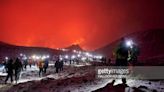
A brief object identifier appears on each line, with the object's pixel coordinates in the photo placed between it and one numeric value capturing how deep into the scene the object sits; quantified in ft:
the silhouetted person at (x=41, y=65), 118.25
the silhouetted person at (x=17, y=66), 95.40
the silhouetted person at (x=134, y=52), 88.70
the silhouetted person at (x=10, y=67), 95.74
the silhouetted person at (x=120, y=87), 53.24
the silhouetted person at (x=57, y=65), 129.49
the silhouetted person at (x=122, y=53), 57.67
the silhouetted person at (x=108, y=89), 54.38
